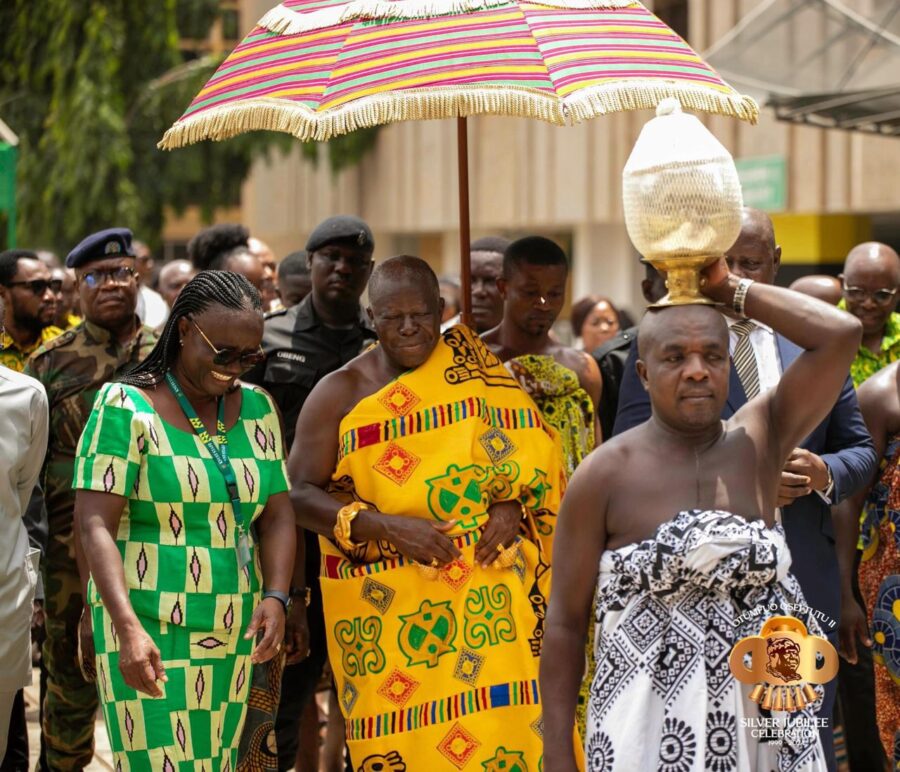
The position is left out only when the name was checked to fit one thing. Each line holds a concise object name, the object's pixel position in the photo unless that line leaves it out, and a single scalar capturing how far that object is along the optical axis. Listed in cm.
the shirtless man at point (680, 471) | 616
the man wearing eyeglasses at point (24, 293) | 1279
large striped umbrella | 777
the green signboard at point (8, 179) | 1915
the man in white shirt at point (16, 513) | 881
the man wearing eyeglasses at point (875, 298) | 1311
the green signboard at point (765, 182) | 3535
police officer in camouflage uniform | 1062
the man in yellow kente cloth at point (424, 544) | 886
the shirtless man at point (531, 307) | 1037
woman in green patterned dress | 777
